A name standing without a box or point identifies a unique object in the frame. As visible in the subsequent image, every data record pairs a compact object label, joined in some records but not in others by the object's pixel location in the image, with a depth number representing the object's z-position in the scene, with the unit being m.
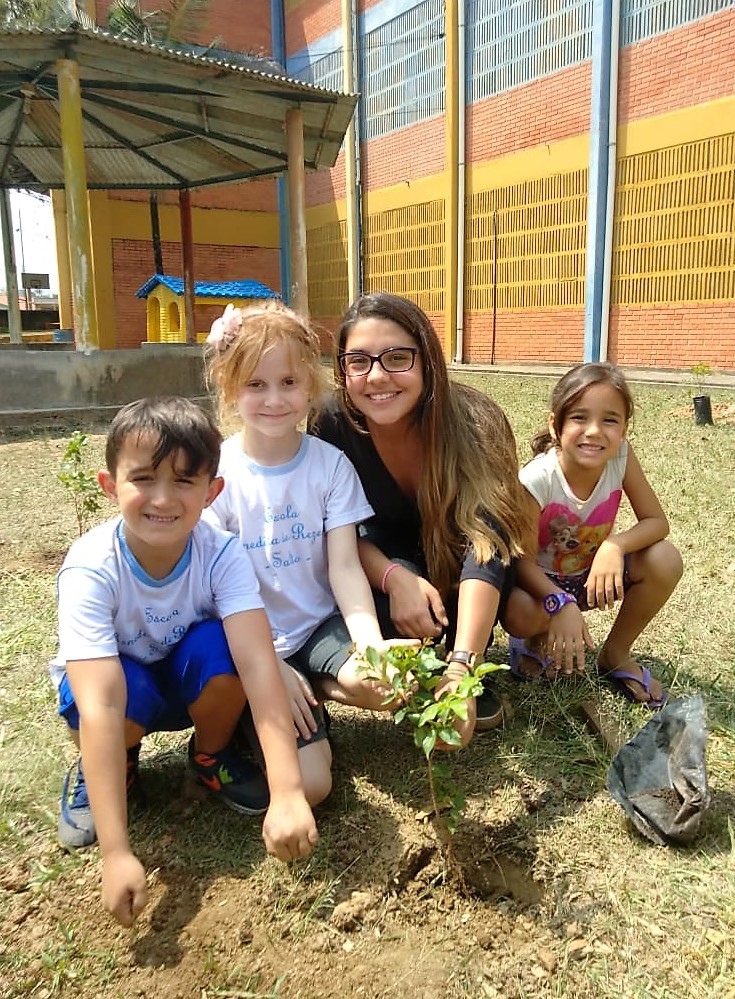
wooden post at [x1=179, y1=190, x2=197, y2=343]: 10.82
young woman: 1.94
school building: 10.44
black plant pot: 6.66
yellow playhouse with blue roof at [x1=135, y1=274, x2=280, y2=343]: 12.42
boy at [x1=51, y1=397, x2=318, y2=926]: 1.48
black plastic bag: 1.60
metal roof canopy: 6.64
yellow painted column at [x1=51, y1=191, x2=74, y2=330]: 15.20
